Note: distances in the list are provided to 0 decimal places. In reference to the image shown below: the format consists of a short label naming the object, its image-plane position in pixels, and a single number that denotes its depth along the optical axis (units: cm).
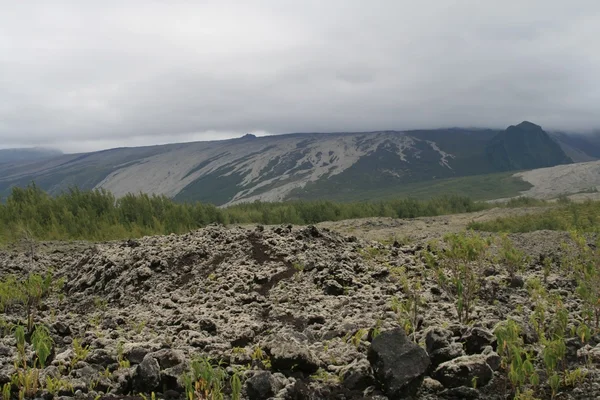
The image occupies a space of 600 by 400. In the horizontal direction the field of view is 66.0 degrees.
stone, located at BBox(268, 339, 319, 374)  526
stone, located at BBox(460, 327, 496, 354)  553
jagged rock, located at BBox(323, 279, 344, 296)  869
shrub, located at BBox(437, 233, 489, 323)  690
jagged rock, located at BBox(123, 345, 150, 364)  558
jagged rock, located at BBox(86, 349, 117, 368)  556
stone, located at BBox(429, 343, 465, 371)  522
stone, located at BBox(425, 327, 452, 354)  539
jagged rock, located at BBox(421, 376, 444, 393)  488
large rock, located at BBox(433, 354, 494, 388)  480
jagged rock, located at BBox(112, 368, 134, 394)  494
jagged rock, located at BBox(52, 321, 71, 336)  675
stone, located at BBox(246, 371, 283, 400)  466
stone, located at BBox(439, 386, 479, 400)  467
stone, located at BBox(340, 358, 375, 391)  497
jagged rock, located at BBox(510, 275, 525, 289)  909
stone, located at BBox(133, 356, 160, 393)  488
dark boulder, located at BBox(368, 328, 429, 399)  471
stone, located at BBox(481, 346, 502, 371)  509
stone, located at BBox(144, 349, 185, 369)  530
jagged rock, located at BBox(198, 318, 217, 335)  678
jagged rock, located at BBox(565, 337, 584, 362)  535
